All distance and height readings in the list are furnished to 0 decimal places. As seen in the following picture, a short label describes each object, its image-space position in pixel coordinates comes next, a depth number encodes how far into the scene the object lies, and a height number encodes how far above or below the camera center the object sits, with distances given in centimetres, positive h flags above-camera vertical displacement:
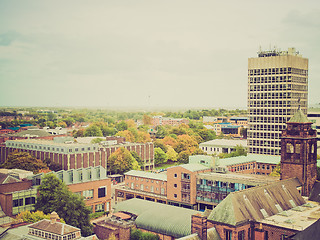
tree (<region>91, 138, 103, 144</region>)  14425 -1307
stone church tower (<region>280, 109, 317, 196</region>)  5906 -722
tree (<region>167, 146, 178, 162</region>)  13888 -1798
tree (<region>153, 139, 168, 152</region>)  14288 -1473
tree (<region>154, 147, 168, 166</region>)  13462 -1783
